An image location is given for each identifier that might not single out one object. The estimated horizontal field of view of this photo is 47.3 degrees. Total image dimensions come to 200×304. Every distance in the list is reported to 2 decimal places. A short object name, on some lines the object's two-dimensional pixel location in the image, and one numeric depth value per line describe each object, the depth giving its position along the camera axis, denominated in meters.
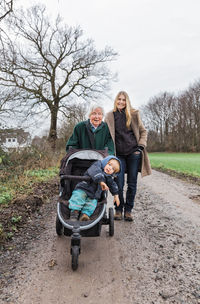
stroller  2.54
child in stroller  2.96
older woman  3.53
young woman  4.00
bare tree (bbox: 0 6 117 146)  16.53
